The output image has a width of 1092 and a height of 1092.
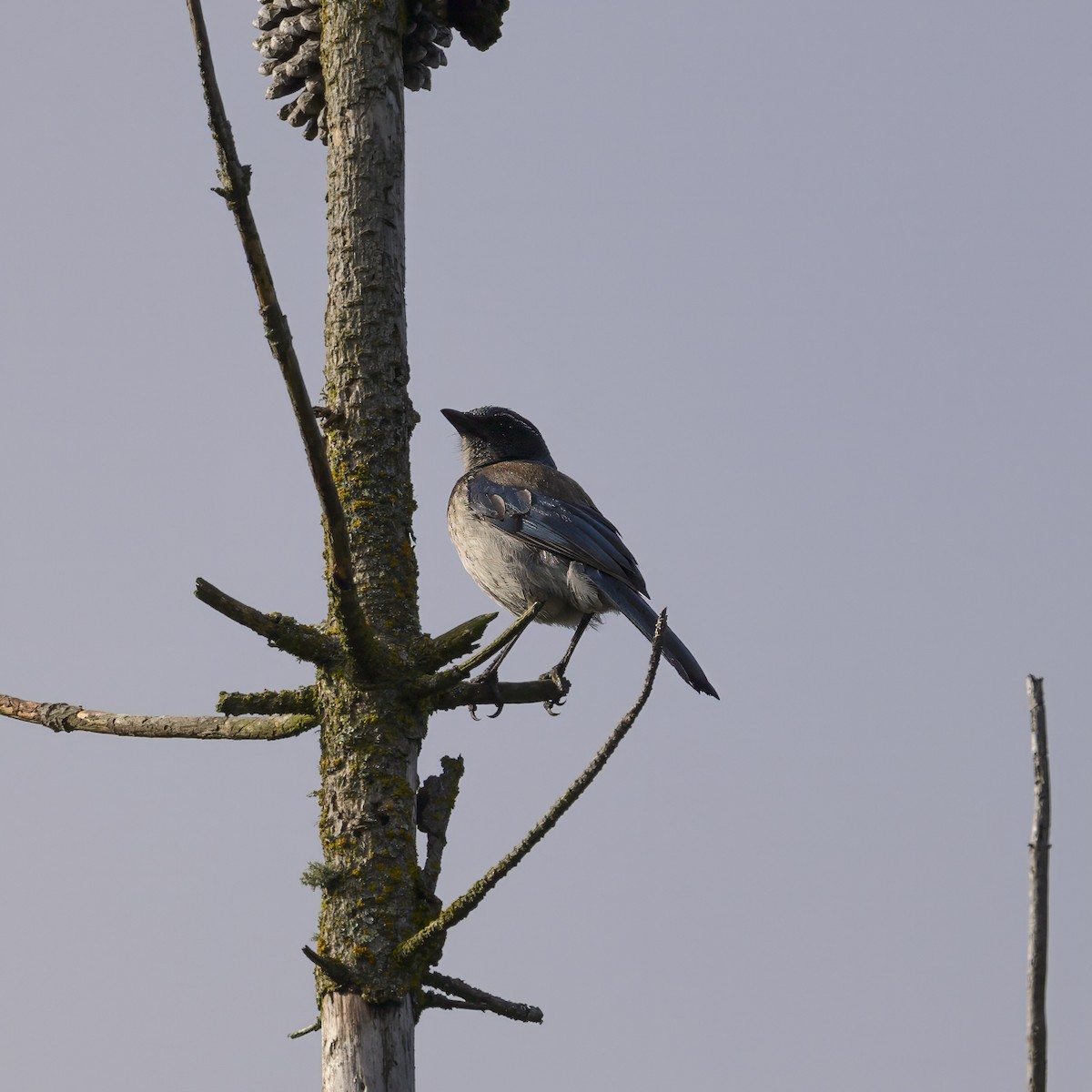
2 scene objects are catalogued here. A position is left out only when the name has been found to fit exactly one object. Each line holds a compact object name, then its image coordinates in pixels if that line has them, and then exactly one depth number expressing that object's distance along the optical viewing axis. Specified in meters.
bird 12.11
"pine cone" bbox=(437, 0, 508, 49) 10.73
